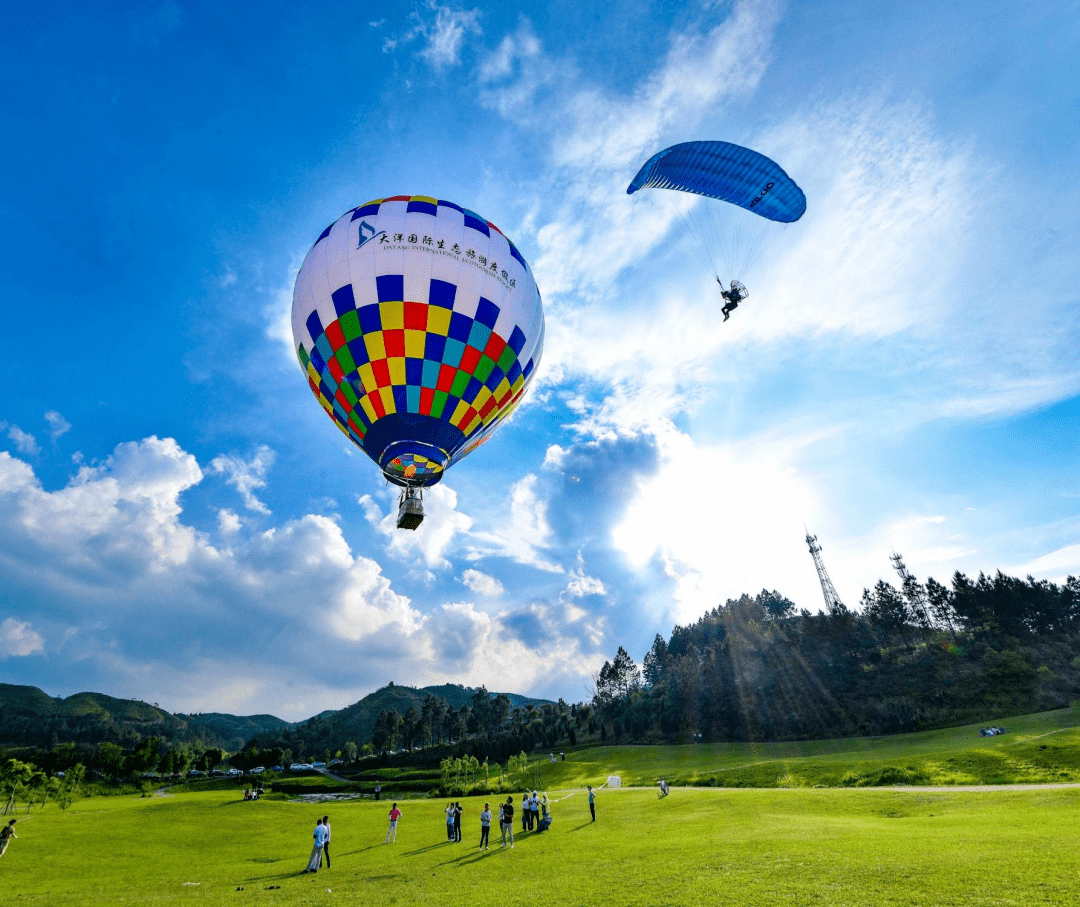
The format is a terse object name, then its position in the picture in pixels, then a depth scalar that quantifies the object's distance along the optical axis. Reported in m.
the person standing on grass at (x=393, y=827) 24.52
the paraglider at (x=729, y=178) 29.91
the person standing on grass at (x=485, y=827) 21.48
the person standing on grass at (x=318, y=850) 19.08
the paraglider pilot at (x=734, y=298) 35.16
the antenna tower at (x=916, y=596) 109.94
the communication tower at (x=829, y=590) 117.24
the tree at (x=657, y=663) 150.62
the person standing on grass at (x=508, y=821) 21.86
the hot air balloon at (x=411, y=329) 21.55
